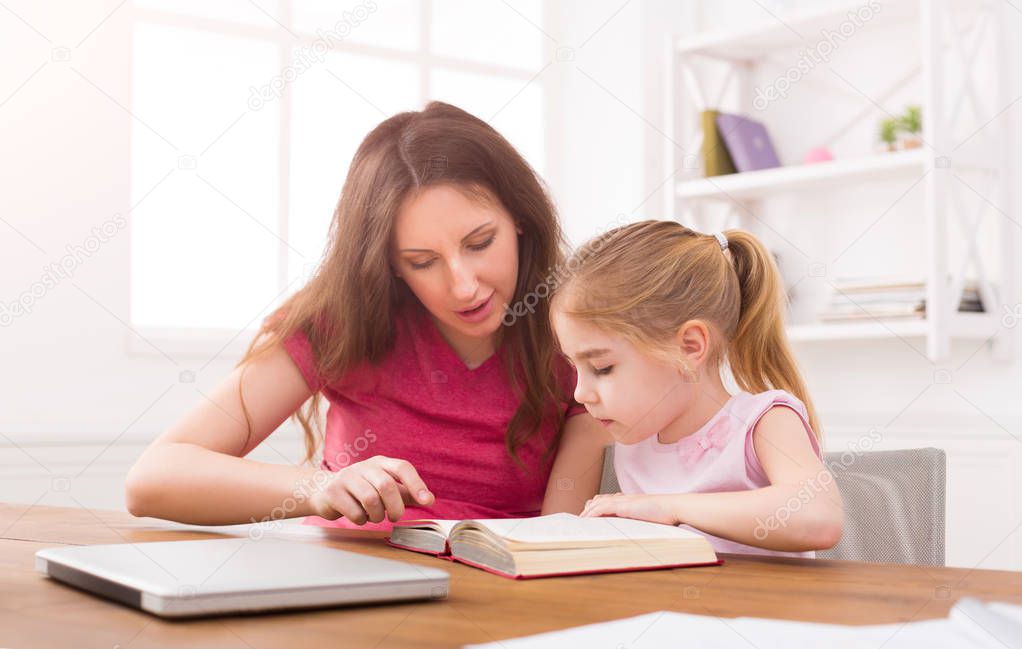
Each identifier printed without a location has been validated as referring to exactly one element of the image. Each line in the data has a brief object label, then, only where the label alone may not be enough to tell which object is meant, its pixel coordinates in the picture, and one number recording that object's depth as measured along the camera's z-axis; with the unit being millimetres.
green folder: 3406
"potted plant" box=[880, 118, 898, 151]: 3020
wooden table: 668
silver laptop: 708
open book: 930
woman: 1444
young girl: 1187
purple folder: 3365
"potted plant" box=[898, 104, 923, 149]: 2967
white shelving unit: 2805
